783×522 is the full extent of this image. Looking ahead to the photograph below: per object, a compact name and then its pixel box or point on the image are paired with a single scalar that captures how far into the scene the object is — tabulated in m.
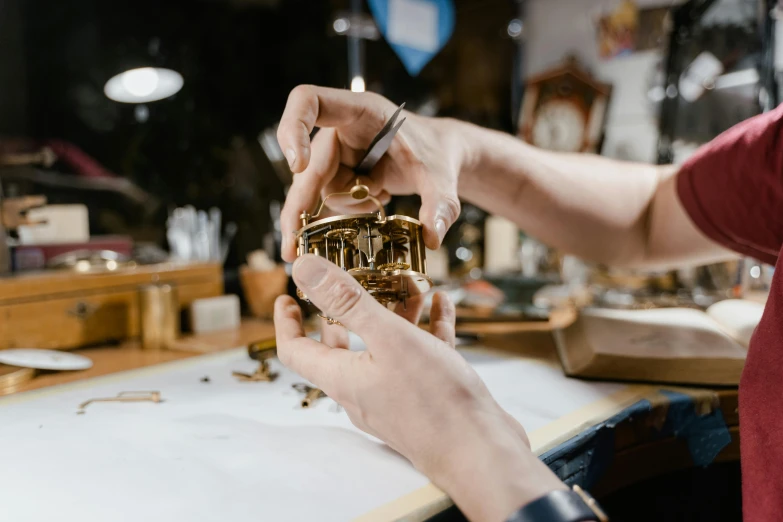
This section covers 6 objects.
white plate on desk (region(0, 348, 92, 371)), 1.02
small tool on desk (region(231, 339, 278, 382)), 1.02
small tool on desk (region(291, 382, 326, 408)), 0.82
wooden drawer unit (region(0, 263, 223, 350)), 1.17
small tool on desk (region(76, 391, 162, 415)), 0.88
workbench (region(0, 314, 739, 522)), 0.70
